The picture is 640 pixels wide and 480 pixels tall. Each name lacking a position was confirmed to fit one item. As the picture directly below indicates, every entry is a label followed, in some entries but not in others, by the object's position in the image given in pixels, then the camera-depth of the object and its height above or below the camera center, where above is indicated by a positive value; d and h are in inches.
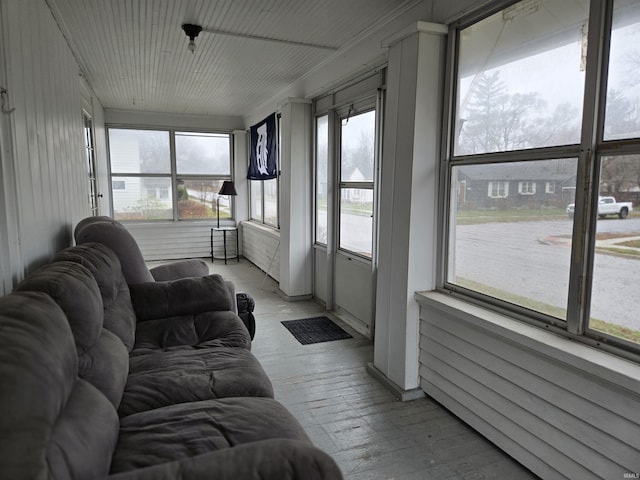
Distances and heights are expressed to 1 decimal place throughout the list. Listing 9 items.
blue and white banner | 223.3 +22.5
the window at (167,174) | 278.2 +11.1
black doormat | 144.6 -51.1
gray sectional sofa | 39.4 -28.2
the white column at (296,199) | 184.1 -4.1
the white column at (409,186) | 96.2 +1.0
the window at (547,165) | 64.2 +4.6
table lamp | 275.1 +0.5
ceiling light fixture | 121.5 +46.7
